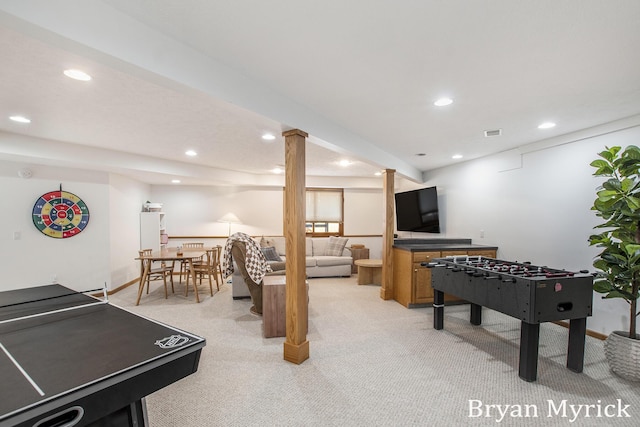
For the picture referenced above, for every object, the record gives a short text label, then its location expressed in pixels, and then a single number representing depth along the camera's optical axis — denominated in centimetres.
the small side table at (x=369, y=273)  590
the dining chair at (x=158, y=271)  480
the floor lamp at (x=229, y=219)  718
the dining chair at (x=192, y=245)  617
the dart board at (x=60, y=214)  441
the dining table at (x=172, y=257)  459
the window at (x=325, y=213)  764
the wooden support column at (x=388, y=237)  483
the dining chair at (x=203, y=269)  498
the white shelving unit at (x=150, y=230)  624
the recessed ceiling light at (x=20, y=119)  302
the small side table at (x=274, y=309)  334
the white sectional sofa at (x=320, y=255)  651
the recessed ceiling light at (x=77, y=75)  211
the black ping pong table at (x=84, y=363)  95
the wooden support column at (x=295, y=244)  274
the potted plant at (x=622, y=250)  245
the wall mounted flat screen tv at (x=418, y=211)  570
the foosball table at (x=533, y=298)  235
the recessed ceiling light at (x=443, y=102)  259
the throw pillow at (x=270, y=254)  615
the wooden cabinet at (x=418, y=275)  435
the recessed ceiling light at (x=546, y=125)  319
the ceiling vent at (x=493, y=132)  347
